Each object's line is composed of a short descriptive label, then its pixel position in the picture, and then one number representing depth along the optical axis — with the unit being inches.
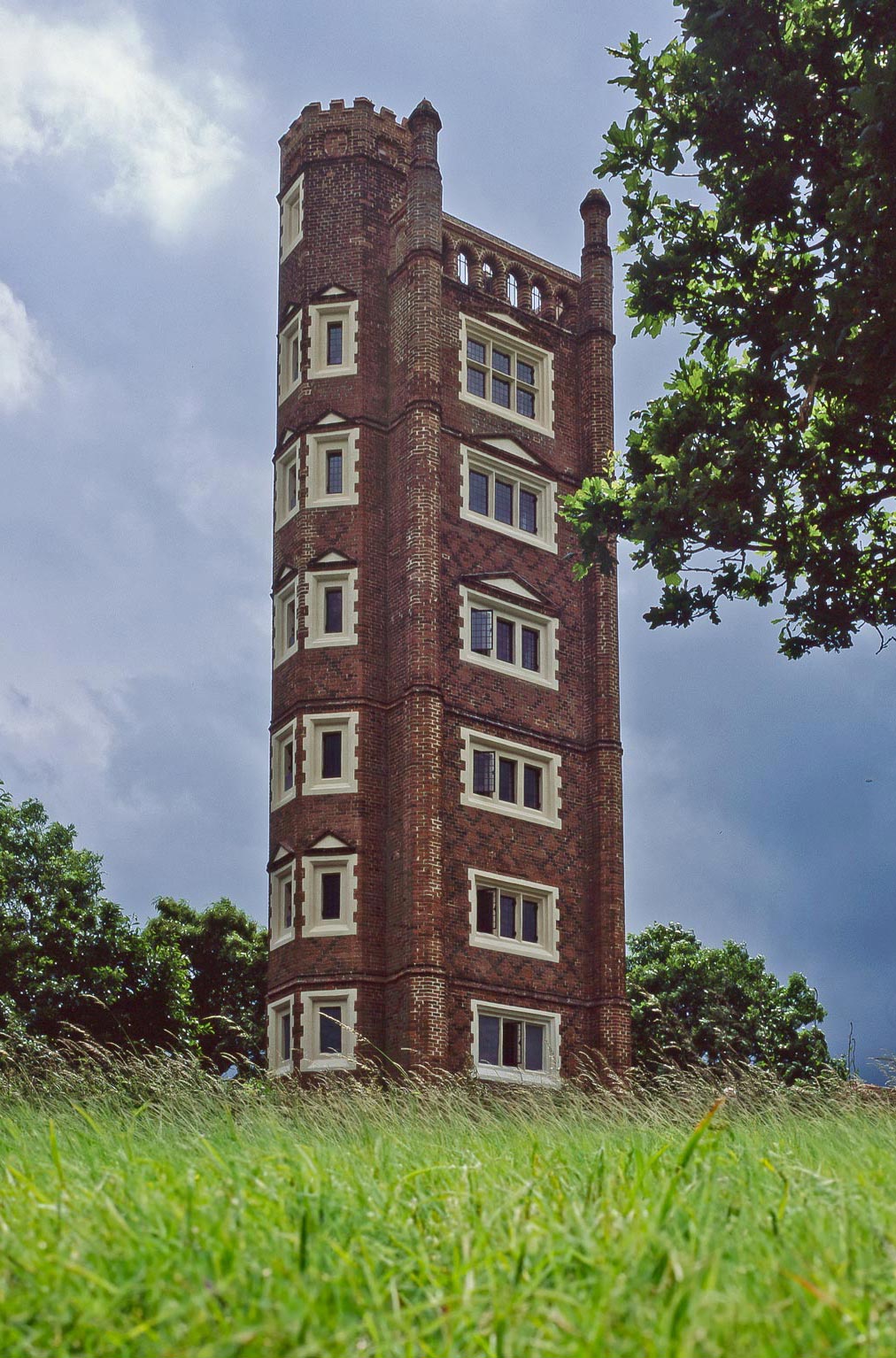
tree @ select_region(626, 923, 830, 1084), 1953.7
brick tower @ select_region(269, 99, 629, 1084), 1261.1
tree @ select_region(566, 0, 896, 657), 615.5
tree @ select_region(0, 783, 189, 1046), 1633.9
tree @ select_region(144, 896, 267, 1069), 1915.6
